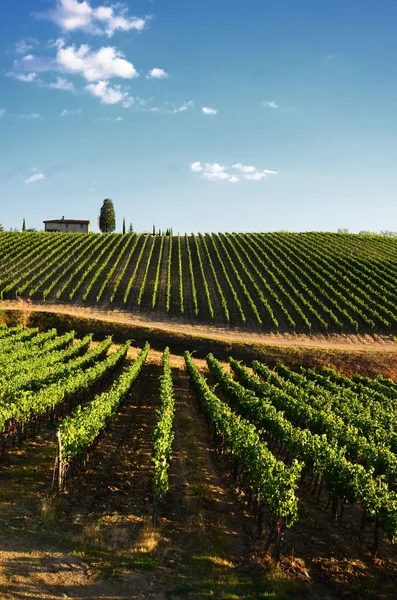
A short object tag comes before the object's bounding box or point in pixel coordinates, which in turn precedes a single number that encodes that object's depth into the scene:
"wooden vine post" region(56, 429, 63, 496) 14.20
